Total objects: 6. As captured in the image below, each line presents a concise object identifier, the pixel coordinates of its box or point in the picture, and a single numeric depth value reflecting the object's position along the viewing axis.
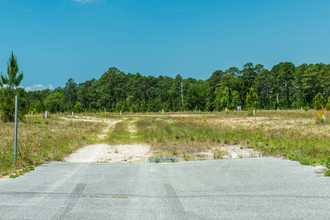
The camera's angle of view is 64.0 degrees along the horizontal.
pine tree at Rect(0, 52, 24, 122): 26.81
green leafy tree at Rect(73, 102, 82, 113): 77.31
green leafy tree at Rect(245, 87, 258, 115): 39.97
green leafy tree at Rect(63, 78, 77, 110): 108.12
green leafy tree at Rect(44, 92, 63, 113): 104.16
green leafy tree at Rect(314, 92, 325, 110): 48.16
